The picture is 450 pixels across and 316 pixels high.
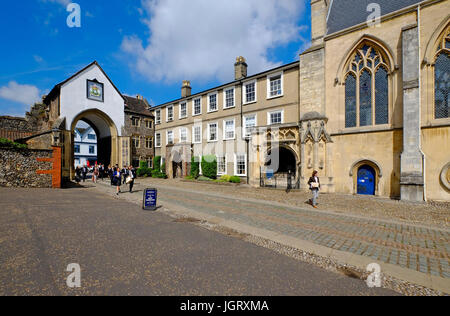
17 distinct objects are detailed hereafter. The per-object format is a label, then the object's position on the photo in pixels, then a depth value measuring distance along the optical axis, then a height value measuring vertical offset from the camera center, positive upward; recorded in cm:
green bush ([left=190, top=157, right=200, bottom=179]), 2566 -116
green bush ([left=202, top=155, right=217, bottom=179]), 2419 -86
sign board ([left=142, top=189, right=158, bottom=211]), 939 -179
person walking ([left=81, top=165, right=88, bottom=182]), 2303 -127
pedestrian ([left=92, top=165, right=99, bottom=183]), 2292 -170
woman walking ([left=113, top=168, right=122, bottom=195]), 1420 -118
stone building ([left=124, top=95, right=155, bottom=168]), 3131 +434
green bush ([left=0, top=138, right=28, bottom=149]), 1520 +110
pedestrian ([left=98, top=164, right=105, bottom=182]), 2685 -134
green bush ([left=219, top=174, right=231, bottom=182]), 2181 -193
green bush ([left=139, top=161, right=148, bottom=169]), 3111 -82
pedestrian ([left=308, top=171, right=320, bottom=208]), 1078 -134
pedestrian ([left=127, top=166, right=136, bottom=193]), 1453 -128
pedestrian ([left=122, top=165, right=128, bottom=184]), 2137 -157
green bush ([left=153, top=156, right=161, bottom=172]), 3157 -53
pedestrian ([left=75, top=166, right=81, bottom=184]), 2131 -168
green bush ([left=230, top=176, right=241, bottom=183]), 2111 -203
